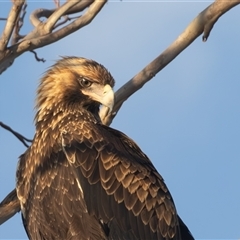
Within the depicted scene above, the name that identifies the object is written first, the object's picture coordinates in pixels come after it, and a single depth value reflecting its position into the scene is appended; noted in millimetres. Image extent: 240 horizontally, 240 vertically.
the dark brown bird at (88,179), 11578
